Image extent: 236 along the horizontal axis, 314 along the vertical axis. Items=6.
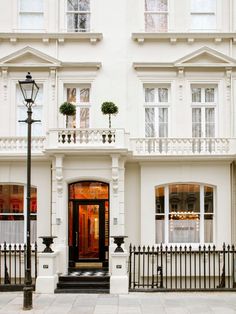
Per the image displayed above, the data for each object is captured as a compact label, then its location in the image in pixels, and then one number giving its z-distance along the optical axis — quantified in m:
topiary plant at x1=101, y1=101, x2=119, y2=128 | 18.89
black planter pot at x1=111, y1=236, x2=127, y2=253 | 16.38
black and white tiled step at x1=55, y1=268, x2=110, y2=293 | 16.59
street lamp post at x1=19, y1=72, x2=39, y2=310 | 13.87
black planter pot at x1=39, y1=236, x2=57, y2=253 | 16.65
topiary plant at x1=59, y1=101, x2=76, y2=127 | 18.86
